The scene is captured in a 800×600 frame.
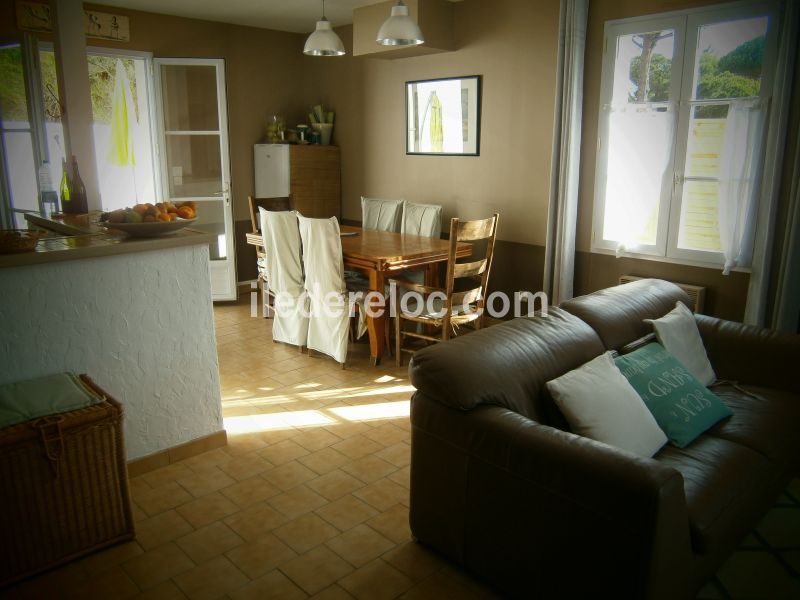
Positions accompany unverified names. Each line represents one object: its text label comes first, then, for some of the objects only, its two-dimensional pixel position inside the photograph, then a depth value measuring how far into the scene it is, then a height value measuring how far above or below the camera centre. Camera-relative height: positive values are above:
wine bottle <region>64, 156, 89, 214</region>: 3.22 -0.11
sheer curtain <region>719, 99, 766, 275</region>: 3.44 +0.00
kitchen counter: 2.36 -0.29
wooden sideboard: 6.04 -0.05
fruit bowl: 2.62 -0.23
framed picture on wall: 5.00 +0.50
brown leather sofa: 1.59 -0.93
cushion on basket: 2.09 -0.79
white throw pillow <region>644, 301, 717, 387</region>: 2.67 -0.72
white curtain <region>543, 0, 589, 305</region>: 4.07 +0.13
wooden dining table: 4.04 -0.54
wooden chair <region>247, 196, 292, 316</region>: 5.05 -0.30
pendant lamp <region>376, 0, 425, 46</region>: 3.81 +0.90
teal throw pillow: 2.25 -0.82
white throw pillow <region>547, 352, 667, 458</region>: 2.02 -0.77
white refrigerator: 5.97 +0.05
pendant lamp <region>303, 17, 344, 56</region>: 4.34 +0.94
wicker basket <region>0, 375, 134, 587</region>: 2.03 -1.09
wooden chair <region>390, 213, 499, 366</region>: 3.95 -0.80
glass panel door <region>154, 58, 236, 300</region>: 5.56 +0.25
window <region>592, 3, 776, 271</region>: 3.46 +0.27
